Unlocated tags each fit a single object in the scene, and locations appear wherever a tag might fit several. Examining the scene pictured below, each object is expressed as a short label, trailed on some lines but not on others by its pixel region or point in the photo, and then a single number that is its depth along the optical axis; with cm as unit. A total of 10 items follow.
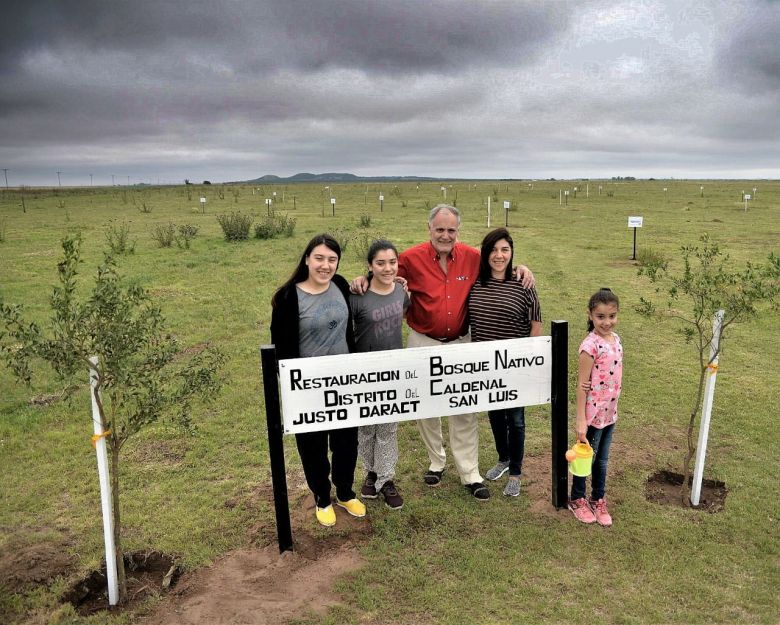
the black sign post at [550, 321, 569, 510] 413
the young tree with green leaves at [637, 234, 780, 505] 423
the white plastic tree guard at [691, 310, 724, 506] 417
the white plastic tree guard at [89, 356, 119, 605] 342
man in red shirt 416
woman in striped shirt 410
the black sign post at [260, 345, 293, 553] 360
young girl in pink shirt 392
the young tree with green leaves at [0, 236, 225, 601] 321
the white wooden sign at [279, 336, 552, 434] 375
